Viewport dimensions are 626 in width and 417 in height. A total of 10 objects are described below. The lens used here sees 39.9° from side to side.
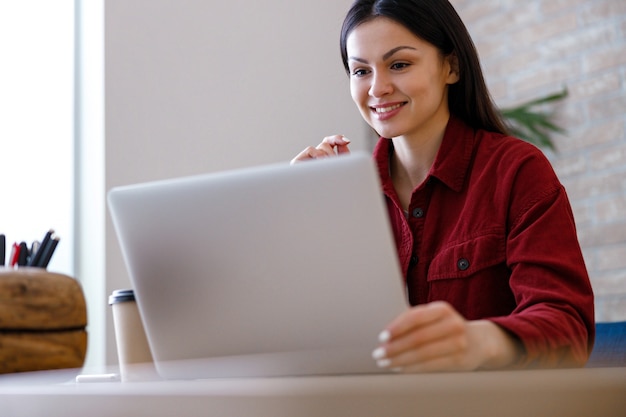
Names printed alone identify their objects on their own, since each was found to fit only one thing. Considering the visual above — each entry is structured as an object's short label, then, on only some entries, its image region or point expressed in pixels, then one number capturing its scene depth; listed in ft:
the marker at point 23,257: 3.95
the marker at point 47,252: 3.78
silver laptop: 2.36
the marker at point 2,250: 3.98
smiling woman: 3.81
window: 8.30
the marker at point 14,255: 3.99
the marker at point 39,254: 3.82
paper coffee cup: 3.25
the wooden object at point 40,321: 3.02
